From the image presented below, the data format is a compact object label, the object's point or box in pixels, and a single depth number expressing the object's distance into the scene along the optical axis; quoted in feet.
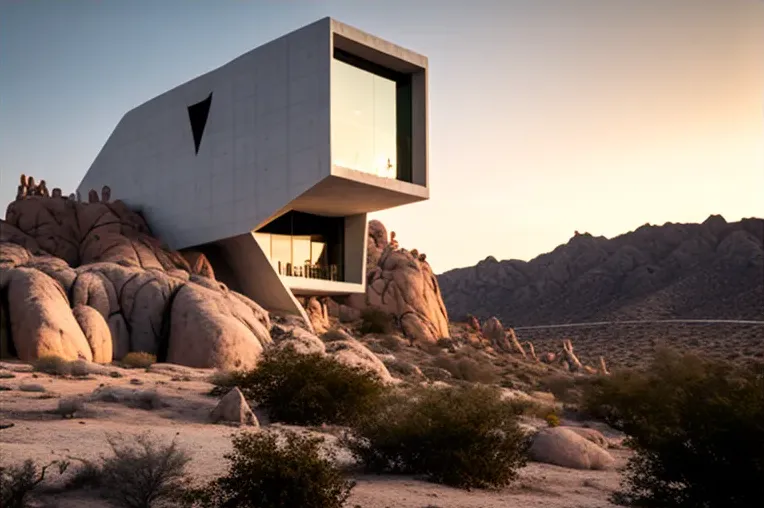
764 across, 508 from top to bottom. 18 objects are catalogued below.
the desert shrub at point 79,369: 58.18
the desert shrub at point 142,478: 26.84
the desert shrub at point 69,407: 41.47
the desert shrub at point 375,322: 130.21
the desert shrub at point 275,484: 26.91
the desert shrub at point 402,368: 85.09
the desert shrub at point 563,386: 88.63
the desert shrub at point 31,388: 48.57
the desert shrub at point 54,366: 57.82
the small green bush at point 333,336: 104.53
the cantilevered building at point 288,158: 105.09
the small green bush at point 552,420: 60.39
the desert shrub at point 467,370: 98.53
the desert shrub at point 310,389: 48.26
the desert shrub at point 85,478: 28.43
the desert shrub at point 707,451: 28.40
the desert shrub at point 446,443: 35.83
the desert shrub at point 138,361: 69.26
